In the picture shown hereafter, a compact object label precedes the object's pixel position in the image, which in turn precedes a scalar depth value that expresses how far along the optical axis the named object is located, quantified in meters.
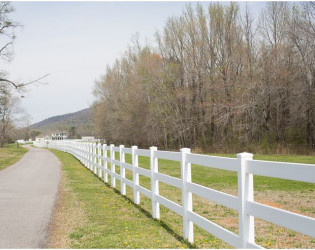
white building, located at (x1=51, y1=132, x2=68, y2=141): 171.12
